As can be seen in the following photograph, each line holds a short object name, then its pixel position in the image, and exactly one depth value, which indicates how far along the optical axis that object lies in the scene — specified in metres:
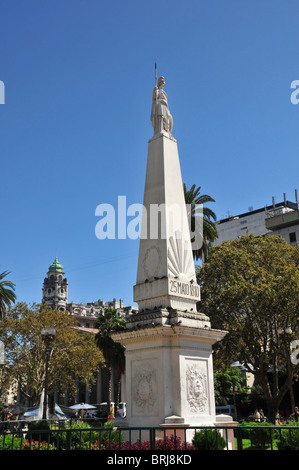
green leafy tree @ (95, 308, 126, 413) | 42.47
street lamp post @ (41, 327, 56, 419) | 22.02
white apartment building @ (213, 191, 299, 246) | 58.75
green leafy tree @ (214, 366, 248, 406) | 45.69
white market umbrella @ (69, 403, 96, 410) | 46.72
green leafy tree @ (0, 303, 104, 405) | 40.12
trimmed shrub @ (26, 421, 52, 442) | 15.02
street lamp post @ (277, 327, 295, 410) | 23.55
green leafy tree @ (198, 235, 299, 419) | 25.28
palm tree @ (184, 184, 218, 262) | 31.56
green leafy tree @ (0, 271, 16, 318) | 37.88
